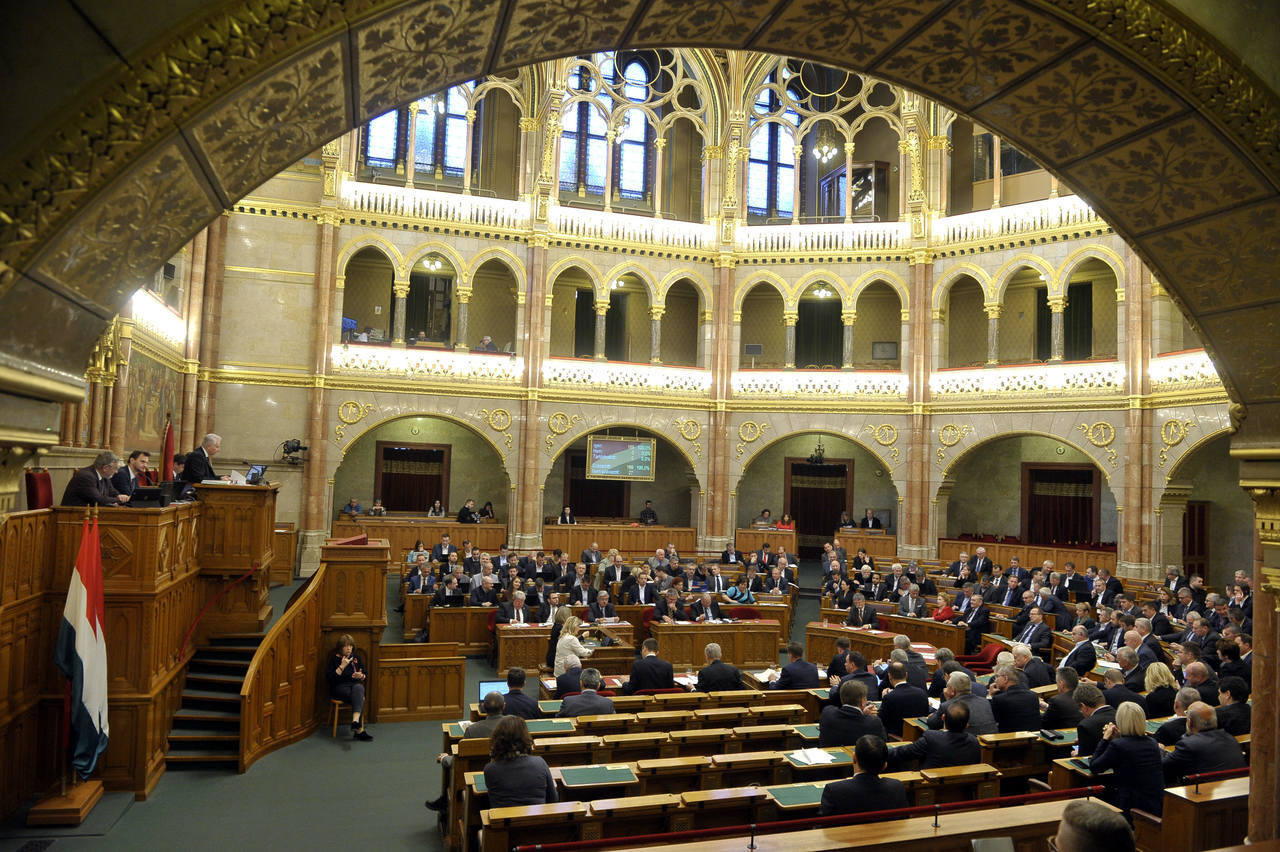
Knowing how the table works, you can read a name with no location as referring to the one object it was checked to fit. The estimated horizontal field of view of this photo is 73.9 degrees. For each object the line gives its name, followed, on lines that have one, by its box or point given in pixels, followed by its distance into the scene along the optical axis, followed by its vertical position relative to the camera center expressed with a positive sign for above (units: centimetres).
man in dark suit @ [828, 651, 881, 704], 835 -178
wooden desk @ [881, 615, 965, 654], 1347 -215
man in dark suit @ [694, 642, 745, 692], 956 -204
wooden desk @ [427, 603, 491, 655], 1375 -226
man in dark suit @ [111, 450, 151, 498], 913 +4
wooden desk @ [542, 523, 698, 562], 2109 -116
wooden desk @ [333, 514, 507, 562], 1984 -106
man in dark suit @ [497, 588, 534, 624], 1338 -193
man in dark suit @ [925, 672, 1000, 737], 741 -180
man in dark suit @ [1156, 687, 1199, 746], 692 -177
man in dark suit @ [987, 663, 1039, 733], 765 -185
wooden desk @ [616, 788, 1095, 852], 470 -193
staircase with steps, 921 -264
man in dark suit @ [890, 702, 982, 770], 651 -188
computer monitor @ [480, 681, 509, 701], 1046 -262
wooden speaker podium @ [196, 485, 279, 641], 1052 -74
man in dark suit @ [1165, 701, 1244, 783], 607 -171
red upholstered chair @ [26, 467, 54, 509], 837 -14
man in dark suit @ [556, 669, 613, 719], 818 -207
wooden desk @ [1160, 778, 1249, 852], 539 -197
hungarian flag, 731 -154
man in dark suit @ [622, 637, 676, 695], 965 -207
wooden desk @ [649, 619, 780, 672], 1366 -242
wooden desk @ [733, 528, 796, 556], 2164 -110
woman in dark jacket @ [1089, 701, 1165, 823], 587 -177
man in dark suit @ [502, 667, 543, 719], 783 -197
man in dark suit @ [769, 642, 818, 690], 995 -208
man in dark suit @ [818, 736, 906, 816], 518 -177
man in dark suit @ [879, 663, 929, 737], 802 -191
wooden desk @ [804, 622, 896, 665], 1284 -226
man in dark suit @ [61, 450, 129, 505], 812 -11
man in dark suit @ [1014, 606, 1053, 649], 1219 -187
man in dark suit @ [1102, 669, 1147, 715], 740 -164
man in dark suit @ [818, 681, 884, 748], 689 -182
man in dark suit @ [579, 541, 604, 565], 1837 -142
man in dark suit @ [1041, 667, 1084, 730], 753 -181
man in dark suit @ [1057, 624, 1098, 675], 1016 -181
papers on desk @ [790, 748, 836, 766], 652 -203
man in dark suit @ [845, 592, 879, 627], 1391 -189
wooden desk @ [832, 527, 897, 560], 2111 -110
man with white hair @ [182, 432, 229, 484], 1047 +17
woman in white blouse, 1076 -199
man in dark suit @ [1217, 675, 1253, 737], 720 -170
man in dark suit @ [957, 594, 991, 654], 1338 -193
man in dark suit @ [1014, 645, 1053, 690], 939 -181
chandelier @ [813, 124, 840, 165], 2331 +1010
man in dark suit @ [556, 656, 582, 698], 900 -202
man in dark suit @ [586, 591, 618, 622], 1368 -192
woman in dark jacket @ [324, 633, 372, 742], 1036 -240
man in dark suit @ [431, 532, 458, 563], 1716 -130
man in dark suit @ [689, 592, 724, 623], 1419 -194
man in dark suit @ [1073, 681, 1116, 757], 658 -166
